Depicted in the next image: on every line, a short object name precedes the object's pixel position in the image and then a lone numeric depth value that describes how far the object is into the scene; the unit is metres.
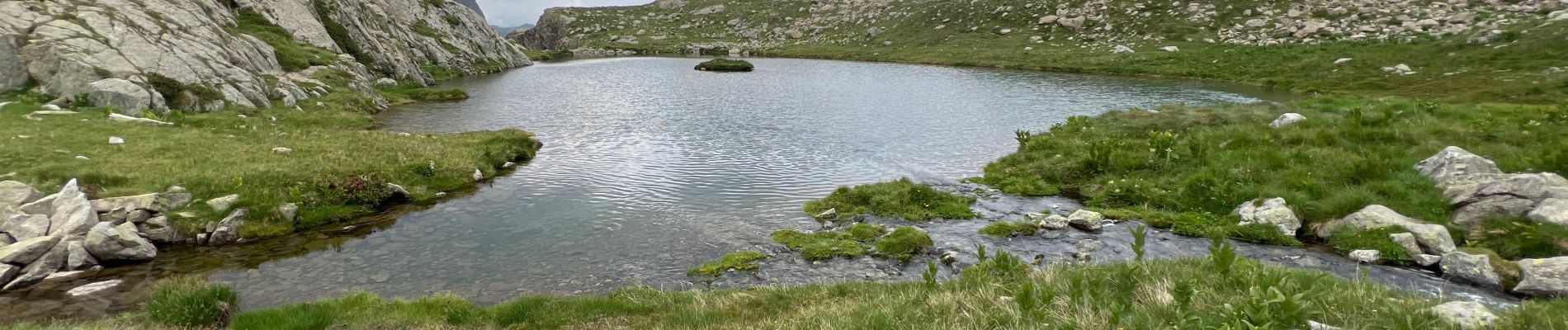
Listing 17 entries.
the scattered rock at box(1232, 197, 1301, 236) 17.31
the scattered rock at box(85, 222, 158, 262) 15.52
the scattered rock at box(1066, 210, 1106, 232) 18.41
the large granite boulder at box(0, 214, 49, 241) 15.58
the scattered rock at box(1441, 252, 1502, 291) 13.12
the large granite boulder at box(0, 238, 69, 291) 14.05
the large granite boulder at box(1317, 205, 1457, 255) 14.88
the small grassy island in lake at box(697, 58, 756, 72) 91.00
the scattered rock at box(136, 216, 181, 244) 17.22
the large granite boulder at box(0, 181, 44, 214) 16.62
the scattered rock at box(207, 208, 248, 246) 17.66
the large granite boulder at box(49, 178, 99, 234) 16.09
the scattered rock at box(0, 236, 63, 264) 14.23
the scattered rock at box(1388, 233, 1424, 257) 14.84
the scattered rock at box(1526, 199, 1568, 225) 14.47
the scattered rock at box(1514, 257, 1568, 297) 12.17
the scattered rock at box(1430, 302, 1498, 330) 6.67
